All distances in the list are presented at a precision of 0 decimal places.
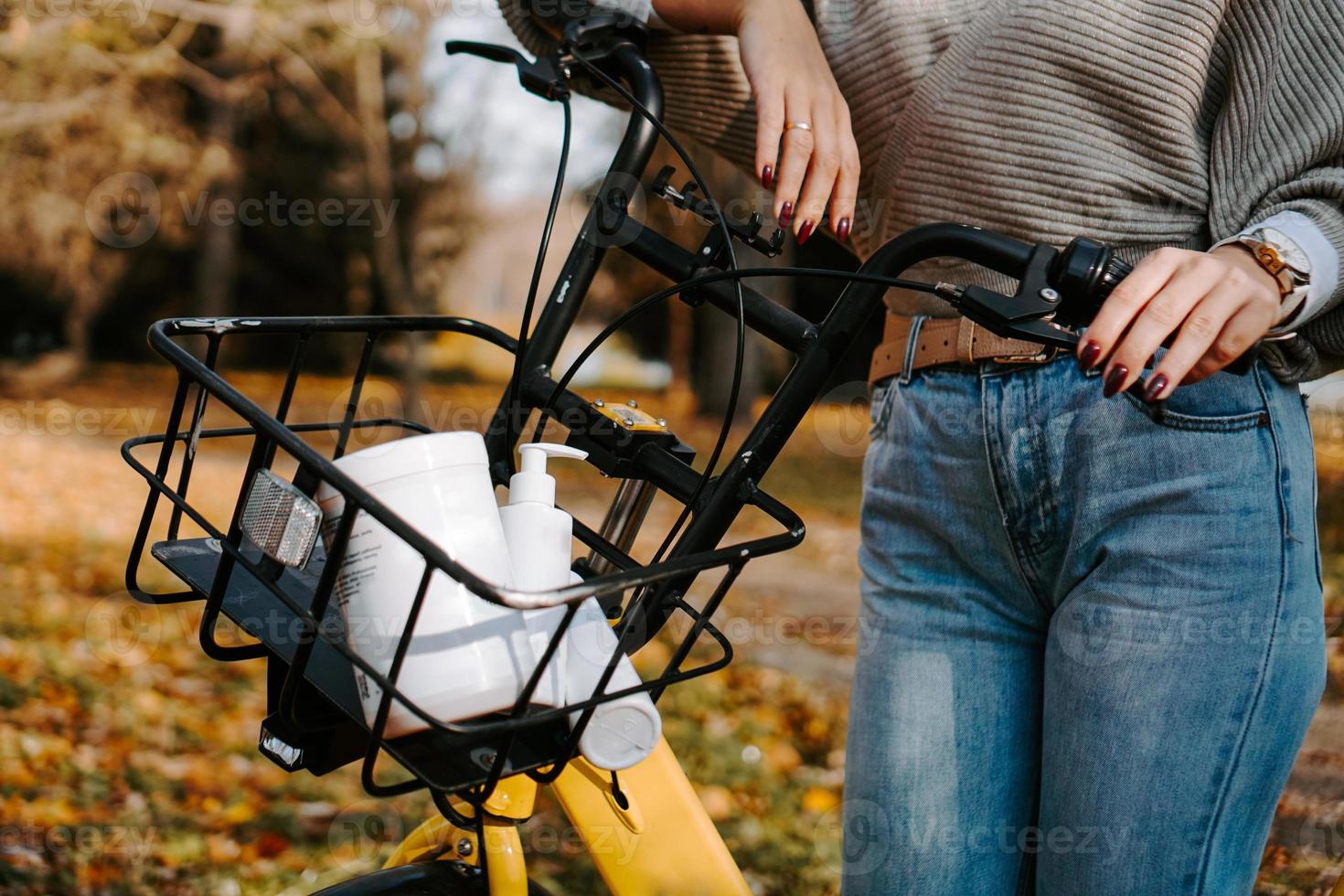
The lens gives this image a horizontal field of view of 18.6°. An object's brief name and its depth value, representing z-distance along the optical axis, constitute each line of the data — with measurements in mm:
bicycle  2233
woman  2428
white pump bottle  2303
